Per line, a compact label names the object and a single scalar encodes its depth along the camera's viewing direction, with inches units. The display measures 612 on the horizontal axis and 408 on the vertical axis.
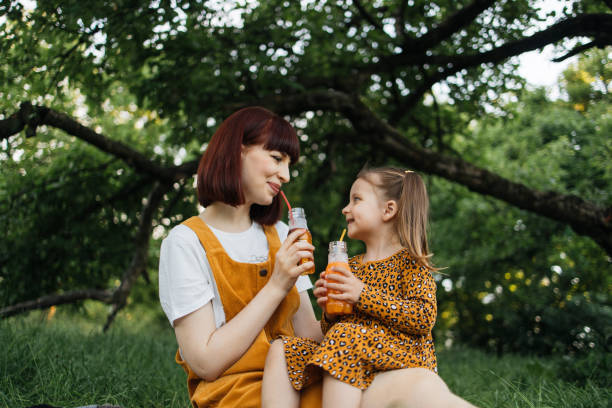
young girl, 61.7
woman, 65.0
